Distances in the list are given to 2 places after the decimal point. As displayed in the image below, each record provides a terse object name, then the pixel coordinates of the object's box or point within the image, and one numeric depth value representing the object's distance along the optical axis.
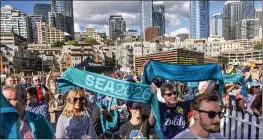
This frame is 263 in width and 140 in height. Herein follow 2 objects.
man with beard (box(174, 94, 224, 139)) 1.98
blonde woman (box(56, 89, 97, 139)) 2.85
